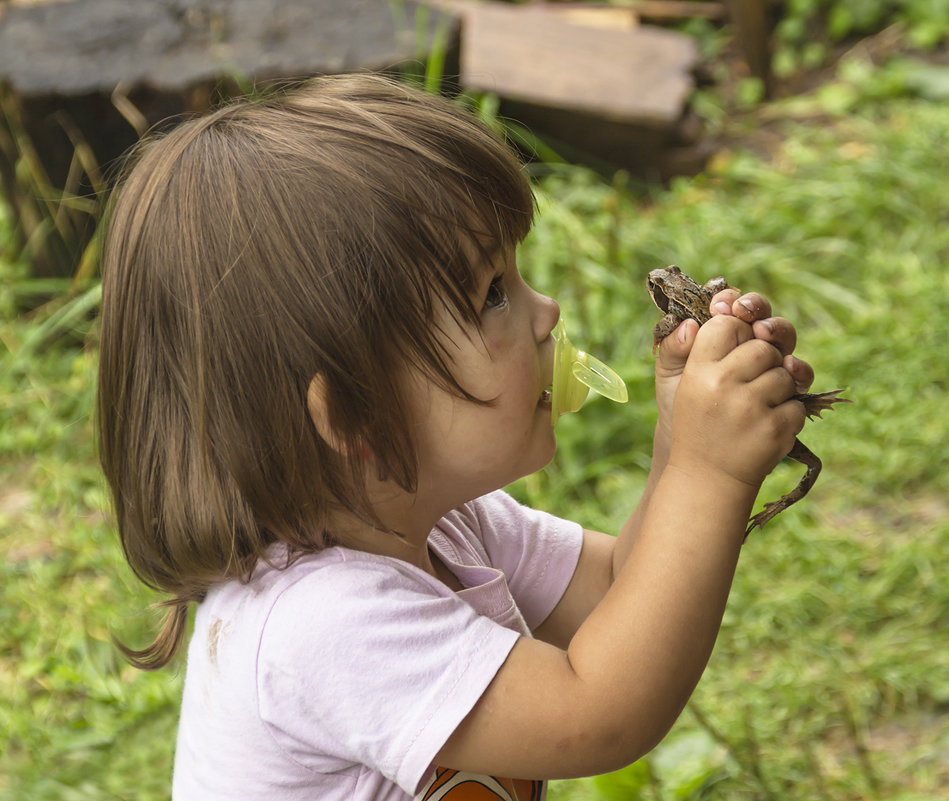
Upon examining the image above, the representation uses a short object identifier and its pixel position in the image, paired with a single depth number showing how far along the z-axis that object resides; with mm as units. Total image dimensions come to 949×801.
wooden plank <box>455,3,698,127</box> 4492
